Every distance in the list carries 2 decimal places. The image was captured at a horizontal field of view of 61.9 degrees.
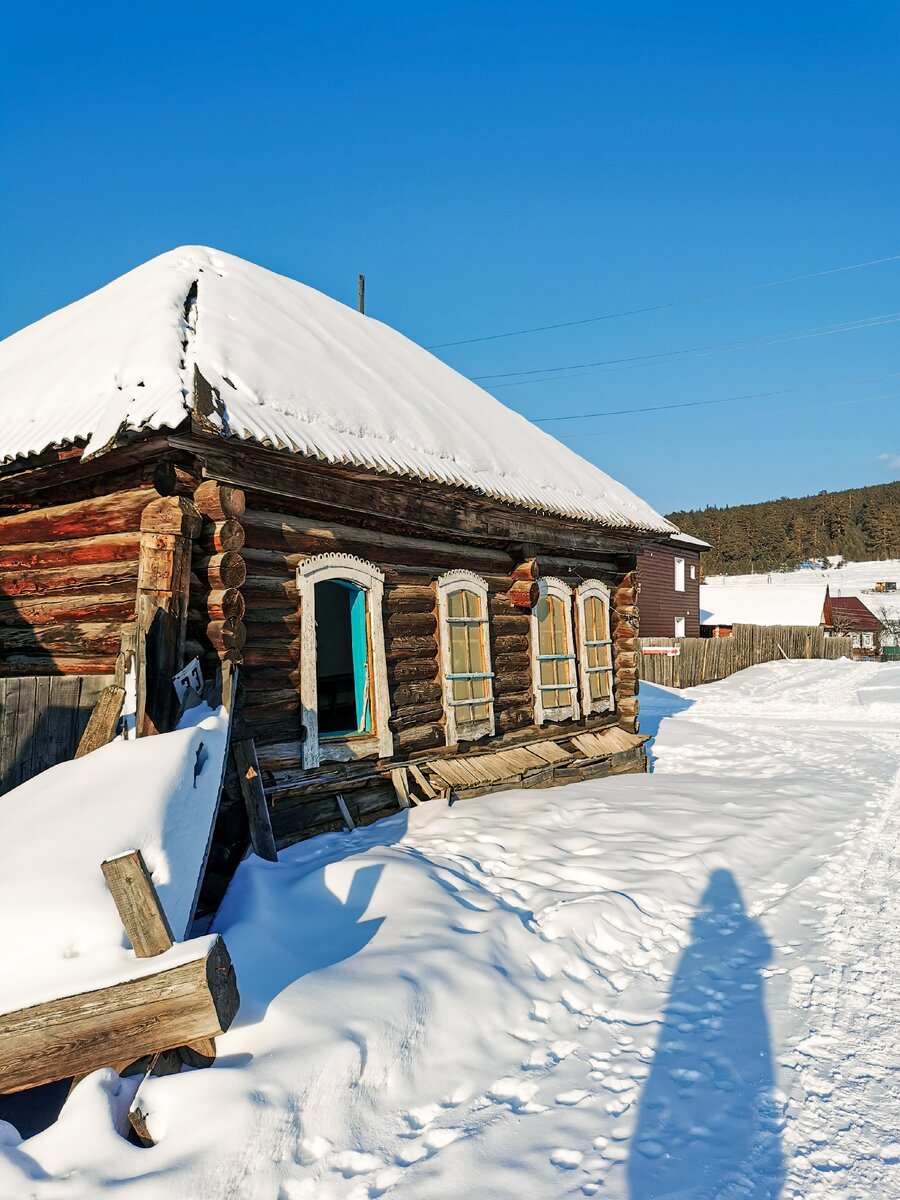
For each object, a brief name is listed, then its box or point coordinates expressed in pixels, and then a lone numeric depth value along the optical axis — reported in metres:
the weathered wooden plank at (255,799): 4.86
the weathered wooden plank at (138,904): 2.31
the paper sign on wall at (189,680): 4.20
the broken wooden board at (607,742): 9.23
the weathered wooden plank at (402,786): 6.64
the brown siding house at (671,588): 29.39
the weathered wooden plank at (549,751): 8.53
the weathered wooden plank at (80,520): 5.26
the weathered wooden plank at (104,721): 3.49
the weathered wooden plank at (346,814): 6.10
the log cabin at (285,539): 4.97
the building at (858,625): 37.44
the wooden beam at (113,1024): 2.28
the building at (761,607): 36.69
